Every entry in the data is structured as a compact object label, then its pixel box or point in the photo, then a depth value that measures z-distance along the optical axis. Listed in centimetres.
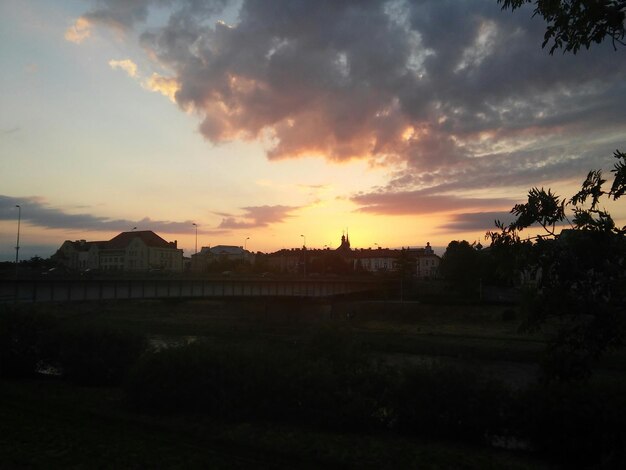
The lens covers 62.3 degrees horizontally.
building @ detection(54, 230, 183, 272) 16562
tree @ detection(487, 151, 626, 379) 815
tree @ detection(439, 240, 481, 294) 7962
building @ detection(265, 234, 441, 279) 10294
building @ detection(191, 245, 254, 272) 15371
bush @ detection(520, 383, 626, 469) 1420
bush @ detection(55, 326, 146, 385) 2461
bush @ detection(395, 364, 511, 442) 1650
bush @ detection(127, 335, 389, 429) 1762
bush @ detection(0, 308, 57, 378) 2617
